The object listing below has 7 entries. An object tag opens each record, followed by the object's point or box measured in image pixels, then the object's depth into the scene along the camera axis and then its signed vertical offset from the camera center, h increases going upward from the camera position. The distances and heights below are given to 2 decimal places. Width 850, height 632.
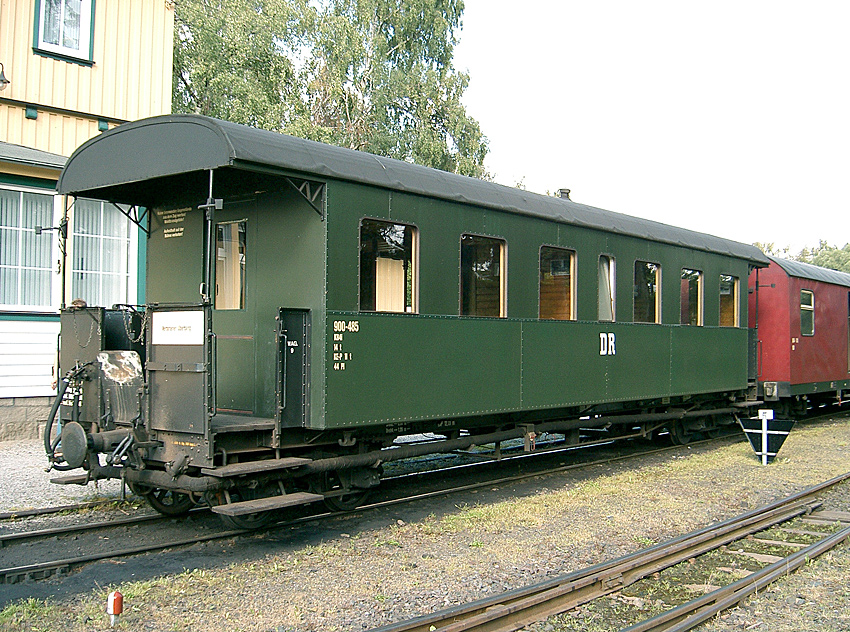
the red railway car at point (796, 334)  15.59 +0.26
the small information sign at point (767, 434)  11.09 -1.27
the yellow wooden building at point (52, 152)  12.28 +3.01
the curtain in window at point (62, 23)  13.35 +5.49
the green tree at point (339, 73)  26.66 +9.97
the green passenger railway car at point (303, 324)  6.54 +0.17
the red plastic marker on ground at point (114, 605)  4.73 -1.62
